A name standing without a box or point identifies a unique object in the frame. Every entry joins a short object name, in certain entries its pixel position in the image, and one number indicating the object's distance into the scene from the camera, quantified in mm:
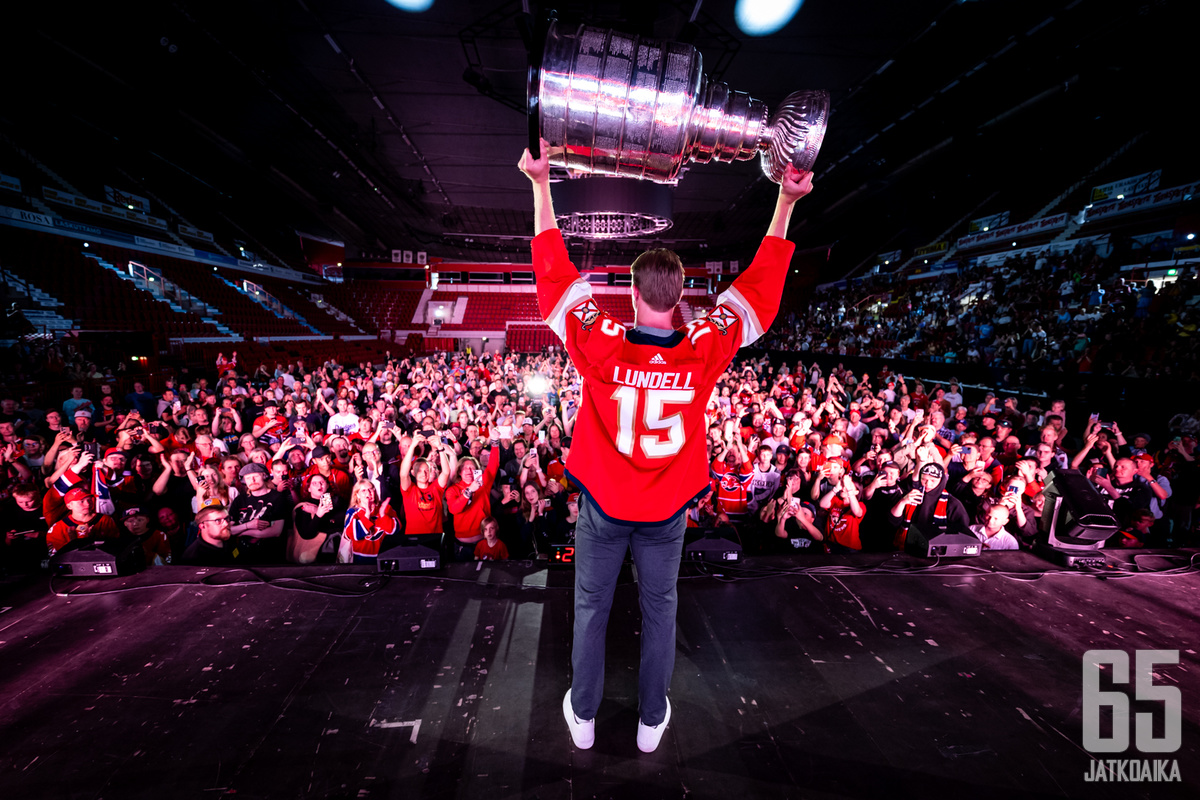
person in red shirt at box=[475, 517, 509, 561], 3352
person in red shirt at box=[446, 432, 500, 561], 3516
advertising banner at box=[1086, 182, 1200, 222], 11194
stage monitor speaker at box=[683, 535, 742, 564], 2688
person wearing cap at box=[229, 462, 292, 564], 3279
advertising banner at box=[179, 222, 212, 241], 18702
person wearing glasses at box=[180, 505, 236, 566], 2998
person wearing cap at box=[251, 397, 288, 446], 5288
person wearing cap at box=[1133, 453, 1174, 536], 3828
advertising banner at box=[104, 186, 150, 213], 16422
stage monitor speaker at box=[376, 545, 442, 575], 2547
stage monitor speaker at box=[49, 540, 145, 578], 2436
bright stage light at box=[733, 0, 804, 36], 4883
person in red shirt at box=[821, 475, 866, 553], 3471
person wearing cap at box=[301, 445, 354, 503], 4074
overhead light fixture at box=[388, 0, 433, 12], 5055
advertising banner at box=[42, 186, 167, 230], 13805
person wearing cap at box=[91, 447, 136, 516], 3410
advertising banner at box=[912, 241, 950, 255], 17480
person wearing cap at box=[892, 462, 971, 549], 3391
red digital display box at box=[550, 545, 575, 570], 2691
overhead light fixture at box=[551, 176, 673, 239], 7090
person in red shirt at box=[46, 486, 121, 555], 2955
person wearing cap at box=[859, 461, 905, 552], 3625
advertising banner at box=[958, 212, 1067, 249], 14047
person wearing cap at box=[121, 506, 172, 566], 3064
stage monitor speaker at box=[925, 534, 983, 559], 2795
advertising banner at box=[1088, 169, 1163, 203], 12414
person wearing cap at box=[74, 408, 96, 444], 5027
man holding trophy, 1358
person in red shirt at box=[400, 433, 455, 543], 3545
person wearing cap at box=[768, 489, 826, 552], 3535
